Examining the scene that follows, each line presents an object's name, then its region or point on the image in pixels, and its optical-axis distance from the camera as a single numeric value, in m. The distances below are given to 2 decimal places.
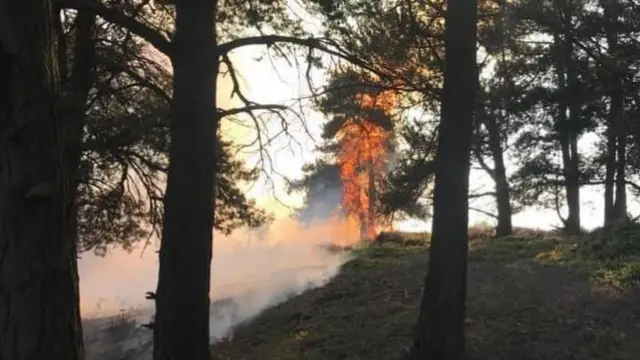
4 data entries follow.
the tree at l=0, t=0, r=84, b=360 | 3.40
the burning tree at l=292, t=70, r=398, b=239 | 8.96
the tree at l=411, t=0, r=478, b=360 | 7.14
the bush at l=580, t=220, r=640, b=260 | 12.73
